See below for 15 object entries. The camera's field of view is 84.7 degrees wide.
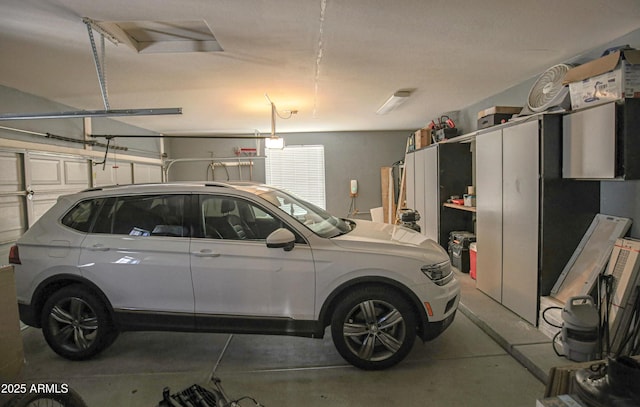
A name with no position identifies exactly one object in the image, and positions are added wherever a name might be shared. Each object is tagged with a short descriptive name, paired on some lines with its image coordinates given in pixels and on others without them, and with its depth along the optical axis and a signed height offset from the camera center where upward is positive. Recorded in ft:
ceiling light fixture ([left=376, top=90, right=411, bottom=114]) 16.37 +4.30
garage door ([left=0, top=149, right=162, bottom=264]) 14.01 +0.40
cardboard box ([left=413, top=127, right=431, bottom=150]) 21.18 +2.92
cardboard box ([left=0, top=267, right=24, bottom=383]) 7.09 -2.90
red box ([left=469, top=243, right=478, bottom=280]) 16.14 -3.43
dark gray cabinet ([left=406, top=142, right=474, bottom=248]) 18.58 +0.07
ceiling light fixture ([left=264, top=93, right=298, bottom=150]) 19.42 +2.56
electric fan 10.67 +3.05
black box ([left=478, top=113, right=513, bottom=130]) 13.67 +2.58
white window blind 29.14 +1.47
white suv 9.12 -2.28
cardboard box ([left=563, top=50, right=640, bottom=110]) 8.72 +2.72
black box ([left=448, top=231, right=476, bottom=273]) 17.40 -3.18
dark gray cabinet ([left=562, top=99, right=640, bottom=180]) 8.59 +1.07
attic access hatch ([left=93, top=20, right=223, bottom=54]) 9.52 +4.49
